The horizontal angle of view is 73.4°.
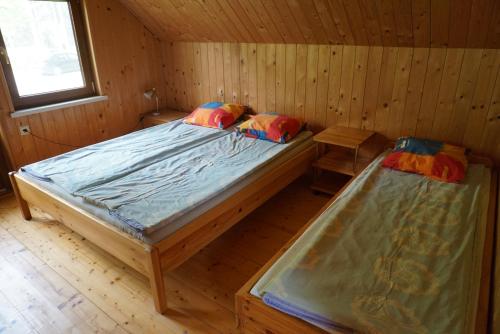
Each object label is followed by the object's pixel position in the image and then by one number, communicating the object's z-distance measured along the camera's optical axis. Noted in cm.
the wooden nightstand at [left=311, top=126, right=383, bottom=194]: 273
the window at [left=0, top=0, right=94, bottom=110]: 300
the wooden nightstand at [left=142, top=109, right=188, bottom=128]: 385
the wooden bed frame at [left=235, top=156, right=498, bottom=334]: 129
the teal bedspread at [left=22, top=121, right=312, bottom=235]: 193
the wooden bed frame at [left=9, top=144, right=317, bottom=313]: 177
